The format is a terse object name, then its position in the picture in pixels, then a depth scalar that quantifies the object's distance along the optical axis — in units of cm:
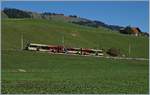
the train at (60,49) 11126
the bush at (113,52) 12008
